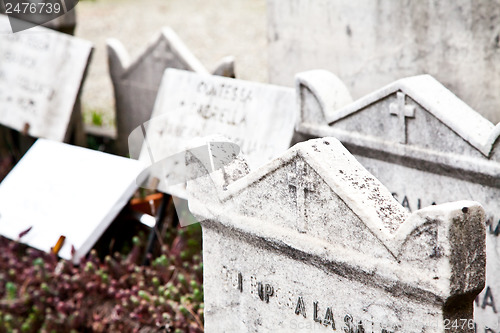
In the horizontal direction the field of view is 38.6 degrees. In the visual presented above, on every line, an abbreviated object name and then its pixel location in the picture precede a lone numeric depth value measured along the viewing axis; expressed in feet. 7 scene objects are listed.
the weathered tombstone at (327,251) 5.66
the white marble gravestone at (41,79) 14.74
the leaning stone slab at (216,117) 11.22
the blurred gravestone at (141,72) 14.24
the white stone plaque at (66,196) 11.50
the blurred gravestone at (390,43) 10.14
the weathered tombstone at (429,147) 8.27
